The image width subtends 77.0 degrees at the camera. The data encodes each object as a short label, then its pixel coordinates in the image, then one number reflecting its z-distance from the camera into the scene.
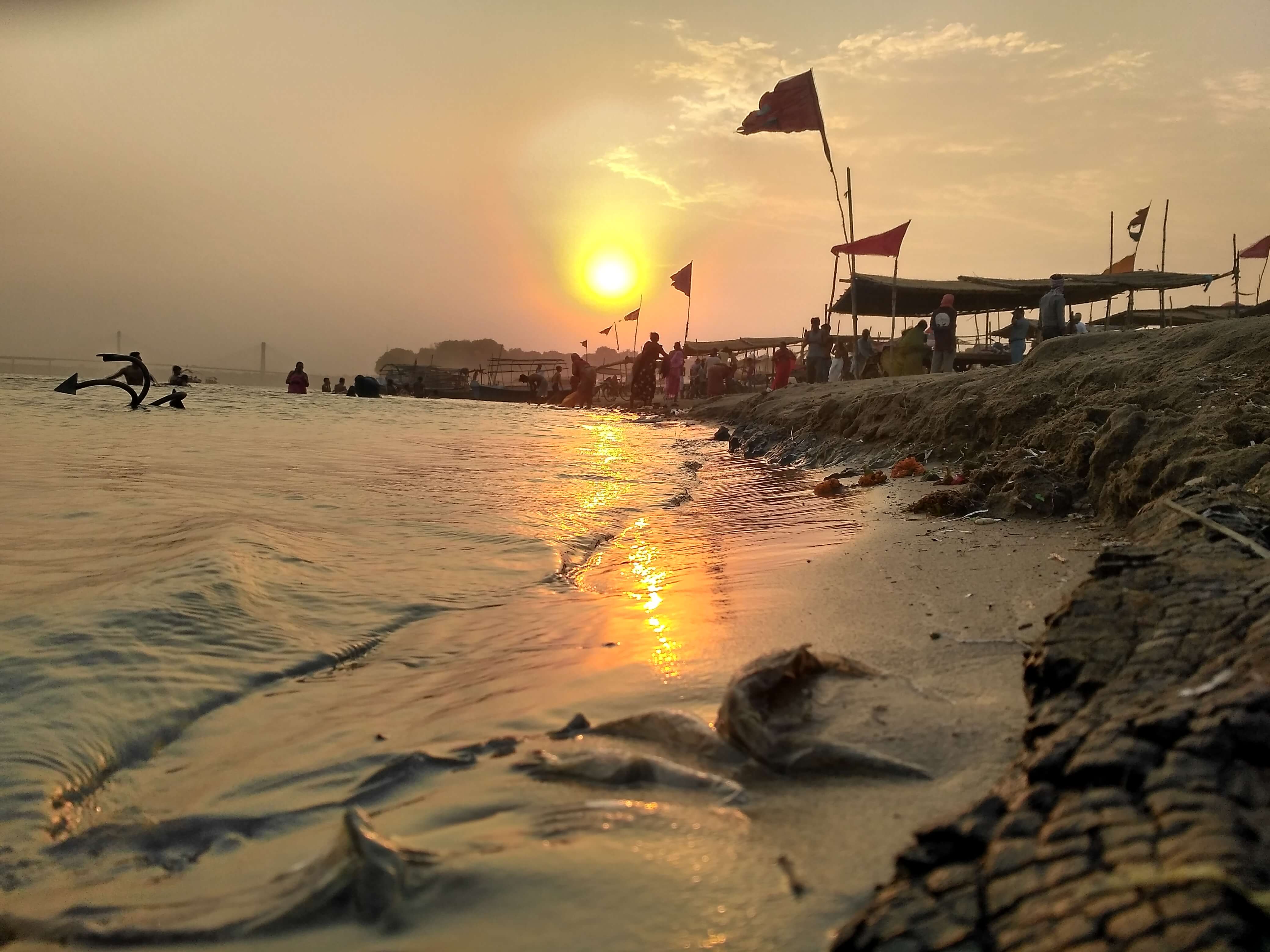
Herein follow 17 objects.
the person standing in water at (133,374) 16.98
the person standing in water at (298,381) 26.81
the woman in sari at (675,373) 25.16
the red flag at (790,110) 14.80
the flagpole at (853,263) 16.16
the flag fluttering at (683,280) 27.02
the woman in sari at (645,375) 24.08
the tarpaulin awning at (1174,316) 22.39
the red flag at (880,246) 16.05
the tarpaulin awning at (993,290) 17.95
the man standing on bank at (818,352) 17.44
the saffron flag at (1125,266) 22.33
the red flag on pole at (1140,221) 23.25
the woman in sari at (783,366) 19.11
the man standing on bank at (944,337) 13.70
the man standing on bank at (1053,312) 11.94
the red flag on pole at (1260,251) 24.59
